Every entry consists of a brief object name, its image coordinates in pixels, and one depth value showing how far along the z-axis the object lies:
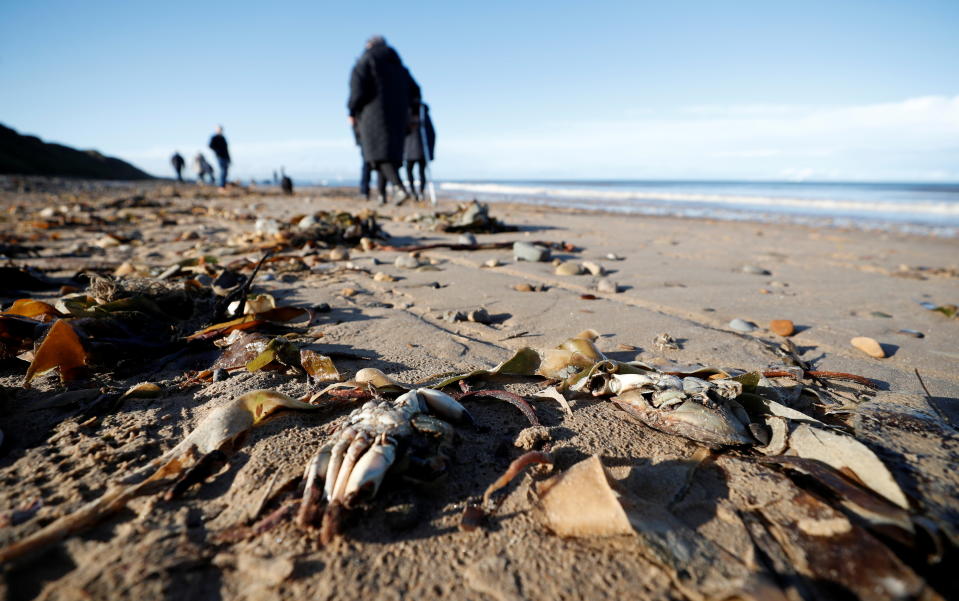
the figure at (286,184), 13.02
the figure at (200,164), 20.39
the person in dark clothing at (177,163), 20.97
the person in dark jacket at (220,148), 13.01
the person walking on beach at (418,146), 8.42
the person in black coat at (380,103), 6.33
